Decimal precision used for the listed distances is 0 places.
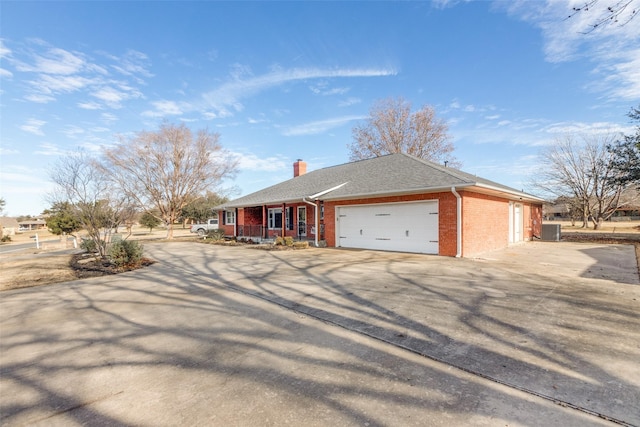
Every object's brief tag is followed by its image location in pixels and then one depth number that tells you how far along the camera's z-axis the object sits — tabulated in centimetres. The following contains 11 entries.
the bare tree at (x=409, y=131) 3134
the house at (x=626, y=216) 5269
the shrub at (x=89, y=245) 1452
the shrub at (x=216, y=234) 2161
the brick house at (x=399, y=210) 1109
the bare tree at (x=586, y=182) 2929
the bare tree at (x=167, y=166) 2411
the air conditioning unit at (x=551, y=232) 1775
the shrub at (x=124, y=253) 1062
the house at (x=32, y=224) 7744
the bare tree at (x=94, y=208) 1255
